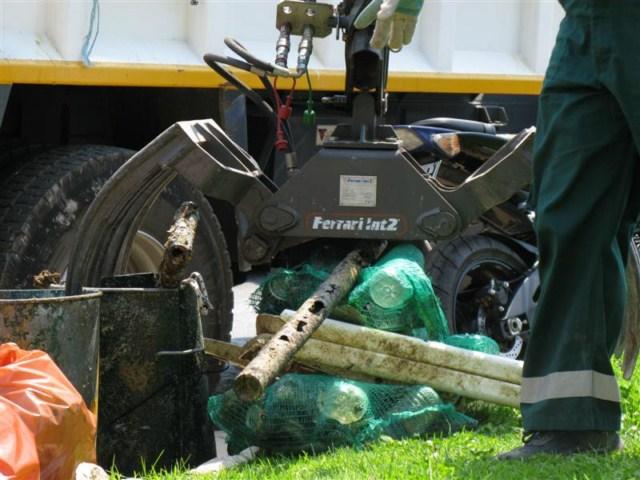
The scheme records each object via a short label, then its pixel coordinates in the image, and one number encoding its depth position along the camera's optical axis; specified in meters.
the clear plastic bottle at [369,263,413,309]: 9.44
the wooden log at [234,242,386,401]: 7.66
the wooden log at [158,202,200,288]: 9.11
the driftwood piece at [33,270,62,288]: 10.01
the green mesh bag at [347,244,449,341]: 9.46
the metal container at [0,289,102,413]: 7.82
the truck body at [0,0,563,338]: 11.09
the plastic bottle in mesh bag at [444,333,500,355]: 9.90
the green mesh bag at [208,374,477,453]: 8.64
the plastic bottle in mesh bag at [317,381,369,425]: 8.69
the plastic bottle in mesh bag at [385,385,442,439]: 8.85
